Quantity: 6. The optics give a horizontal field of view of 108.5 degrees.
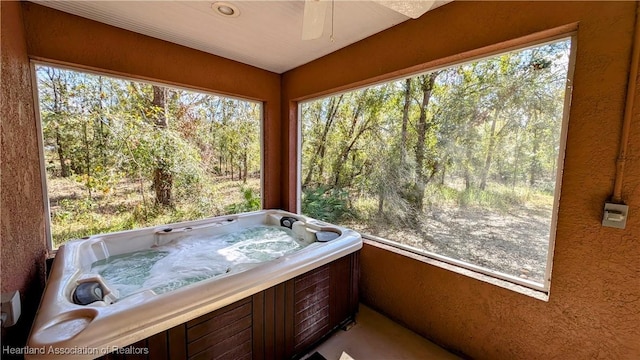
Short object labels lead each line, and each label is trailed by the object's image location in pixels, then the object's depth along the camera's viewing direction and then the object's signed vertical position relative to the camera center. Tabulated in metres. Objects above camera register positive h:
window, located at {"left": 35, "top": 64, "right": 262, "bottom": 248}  2.58 +0.05
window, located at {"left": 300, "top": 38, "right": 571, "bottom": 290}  1.41 +0.00
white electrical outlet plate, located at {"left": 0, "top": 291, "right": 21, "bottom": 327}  0.93 -0.64
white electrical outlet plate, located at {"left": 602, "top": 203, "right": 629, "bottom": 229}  1.07 -0.25
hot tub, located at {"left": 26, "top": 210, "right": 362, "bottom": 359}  0.94 -0.74
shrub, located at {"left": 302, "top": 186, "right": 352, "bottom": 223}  2.87 -0.58
